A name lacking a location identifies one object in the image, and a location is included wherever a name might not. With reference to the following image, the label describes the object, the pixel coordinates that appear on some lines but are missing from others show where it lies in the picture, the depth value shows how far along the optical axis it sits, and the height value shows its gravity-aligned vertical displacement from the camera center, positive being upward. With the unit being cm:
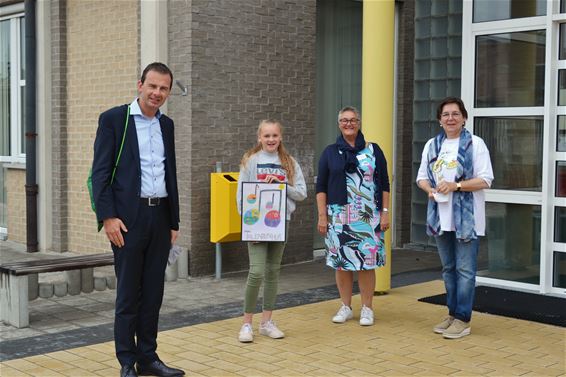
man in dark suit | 509 -40
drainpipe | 1088 +29
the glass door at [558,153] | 803 -7
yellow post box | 887 -73
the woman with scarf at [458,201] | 636 -44
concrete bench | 678 -118
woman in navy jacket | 684 -49
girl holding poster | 634 -40
